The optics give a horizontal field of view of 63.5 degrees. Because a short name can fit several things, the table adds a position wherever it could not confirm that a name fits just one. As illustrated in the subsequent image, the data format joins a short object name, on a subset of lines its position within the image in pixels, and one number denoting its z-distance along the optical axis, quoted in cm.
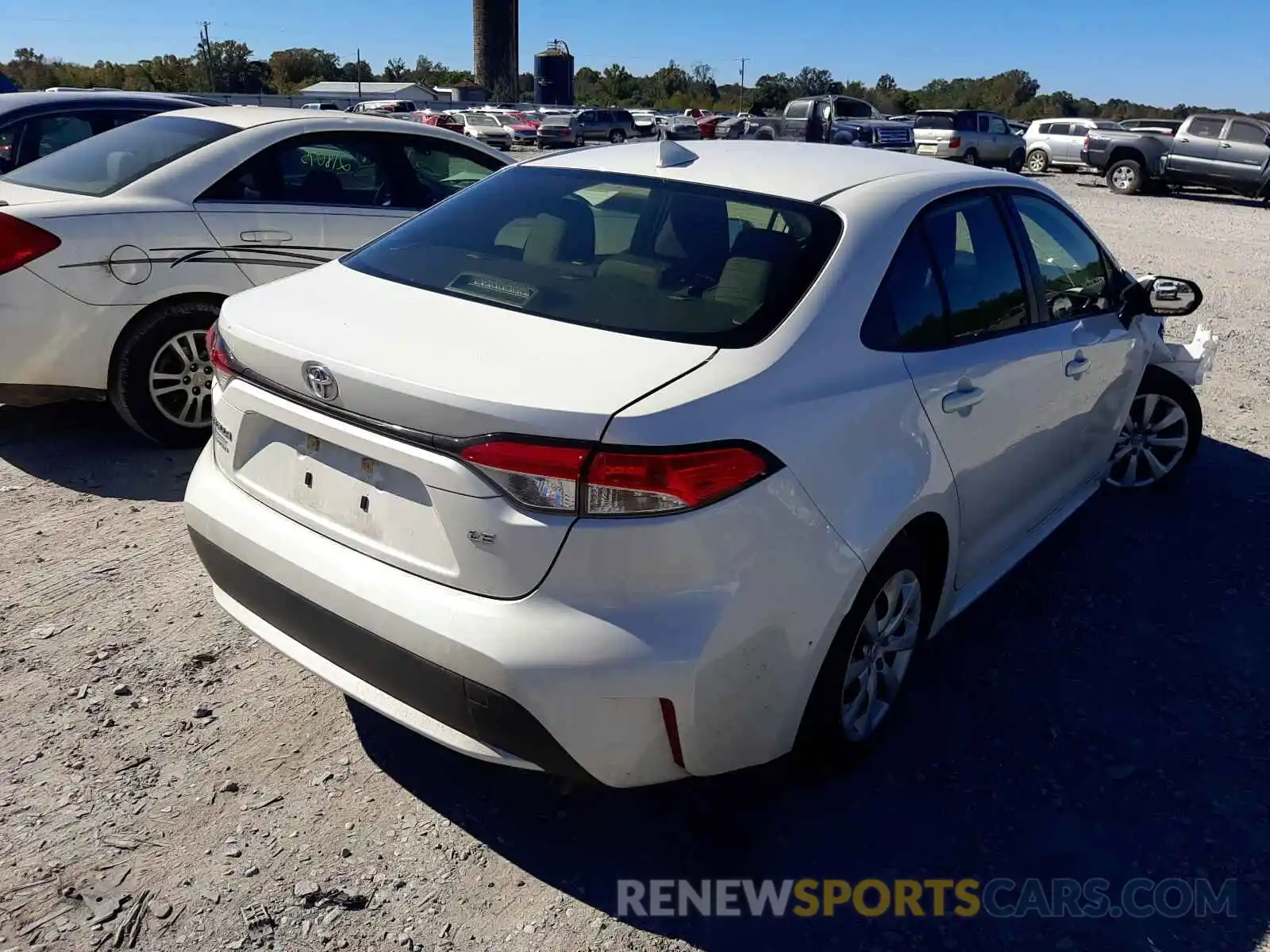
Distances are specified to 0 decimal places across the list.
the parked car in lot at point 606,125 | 4294
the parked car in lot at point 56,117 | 733
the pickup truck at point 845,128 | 2712
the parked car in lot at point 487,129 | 3869
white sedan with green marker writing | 461
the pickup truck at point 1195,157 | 2222
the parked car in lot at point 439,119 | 3569
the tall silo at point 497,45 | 8062
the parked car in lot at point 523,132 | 4103
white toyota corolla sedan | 212
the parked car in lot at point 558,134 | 3978
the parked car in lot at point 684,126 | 3839
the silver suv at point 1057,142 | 2912
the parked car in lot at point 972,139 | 2931
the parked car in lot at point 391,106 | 4153
